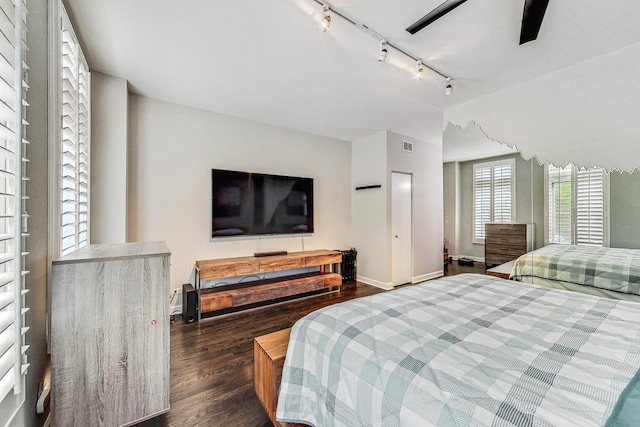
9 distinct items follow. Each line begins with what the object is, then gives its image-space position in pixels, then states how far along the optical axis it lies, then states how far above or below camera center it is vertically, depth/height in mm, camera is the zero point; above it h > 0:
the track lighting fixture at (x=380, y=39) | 1767 +1409
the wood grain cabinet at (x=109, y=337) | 1239 -620
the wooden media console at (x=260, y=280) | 3129 -954
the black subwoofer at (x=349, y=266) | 4719 -944
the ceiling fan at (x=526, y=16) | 1504 +1197
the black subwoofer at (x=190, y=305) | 3014 -1042
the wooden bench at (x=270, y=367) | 1481 -916
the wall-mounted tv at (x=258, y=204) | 3527 +162
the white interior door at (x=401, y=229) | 4520 -266
